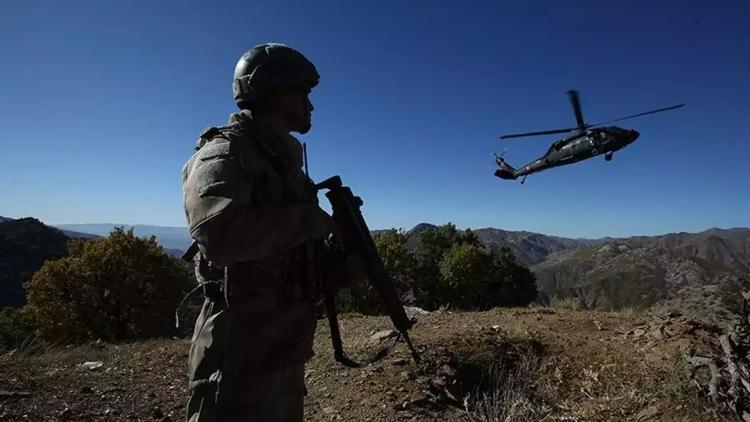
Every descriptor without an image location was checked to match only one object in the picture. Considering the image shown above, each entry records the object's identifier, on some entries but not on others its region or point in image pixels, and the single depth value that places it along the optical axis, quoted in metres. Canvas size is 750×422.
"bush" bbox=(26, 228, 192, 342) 21.02
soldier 1.70
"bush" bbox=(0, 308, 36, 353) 24.11
